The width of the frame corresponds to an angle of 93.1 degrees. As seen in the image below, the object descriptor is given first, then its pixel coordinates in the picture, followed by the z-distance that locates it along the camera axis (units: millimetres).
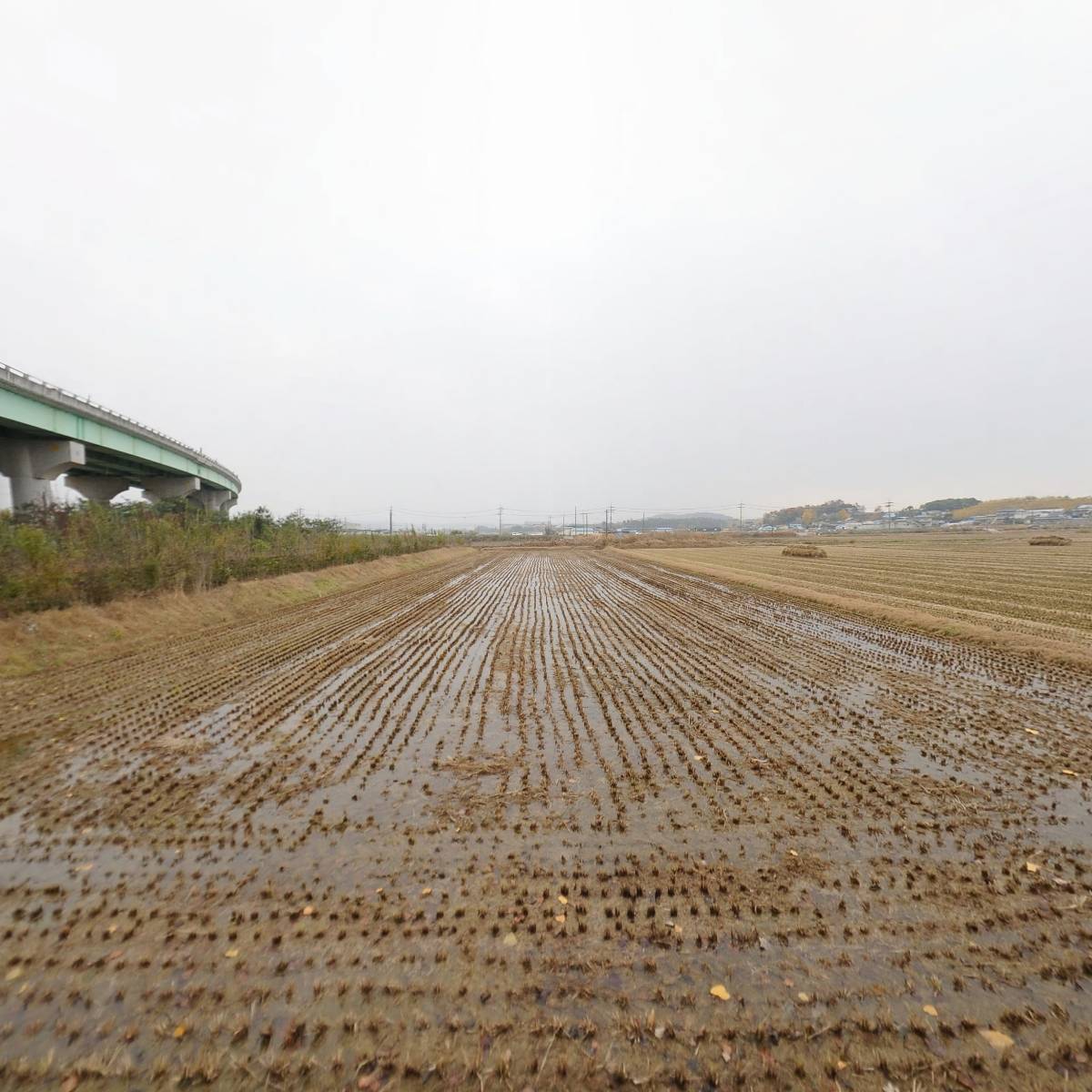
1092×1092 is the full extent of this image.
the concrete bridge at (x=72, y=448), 19750
